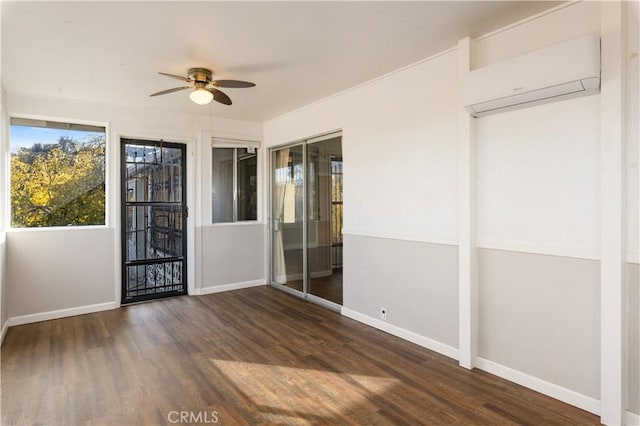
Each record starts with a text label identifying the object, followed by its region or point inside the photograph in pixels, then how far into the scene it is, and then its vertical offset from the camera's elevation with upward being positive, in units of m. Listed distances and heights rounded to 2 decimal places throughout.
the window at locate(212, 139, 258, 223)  5.34 +0.48
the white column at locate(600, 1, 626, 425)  2.04 -0.02
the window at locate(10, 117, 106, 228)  4.01 +0.48
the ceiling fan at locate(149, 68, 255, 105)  3.15 +1.18
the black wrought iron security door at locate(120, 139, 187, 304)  4.71 -0.08
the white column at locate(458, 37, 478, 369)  2.79 -0.11
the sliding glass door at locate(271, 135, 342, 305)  4.51 -0.07
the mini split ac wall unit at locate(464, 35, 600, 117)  2.09 +0.87
